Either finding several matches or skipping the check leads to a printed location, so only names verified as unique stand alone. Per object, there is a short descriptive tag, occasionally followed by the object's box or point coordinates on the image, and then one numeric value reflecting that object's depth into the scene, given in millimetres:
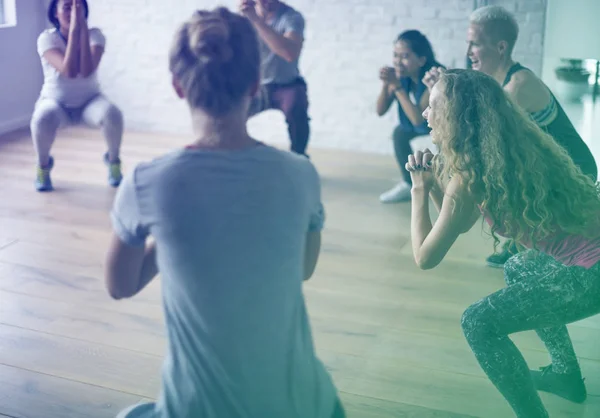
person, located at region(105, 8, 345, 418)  1126
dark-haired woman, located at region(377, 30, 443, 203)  3906
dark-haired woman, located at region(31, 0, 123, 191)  4164
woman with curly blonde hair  1844
